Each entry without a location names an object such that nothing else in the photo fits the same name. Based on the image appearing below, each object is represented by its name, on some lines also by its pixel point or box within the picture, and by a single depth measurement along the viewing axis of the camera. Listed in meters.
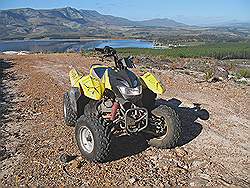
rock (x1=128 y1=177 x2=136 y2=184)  3.10
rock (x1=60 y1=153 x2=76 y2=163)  3.49
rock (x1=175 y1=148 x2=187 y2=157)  3.69
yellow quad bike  3.39
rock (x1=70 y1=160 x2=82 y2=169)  3.38
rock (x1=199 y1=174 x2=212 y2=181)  3.15
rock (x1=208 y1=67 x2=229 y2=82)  8.15
